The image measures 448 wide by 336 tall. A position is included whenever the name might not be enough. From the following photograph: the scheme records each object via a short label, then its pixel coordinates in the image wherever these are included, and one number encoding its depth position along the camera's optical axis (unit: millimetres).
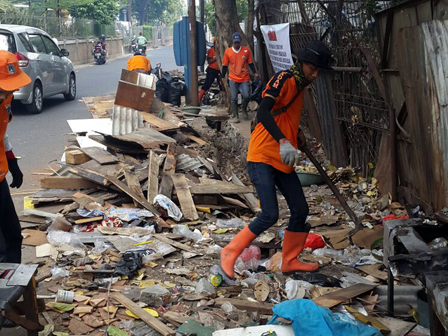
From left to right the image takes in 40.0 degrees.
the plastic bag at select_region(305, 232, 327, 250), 6113
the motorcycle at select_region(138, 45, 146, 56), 31941
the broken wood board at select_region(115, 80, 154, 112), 11766
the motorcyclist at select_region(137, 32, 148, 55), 36797
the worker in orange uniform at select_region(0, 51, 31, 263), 4148
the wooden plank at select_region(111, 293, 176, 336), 4199
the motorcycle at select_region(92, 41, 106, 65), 36262
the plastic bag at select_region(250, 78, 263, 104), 12992
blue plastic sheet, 3744
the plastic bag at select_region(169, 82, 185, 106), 15984
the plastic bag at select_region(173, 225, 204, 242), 6402
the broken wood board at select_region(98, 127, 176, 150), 8891
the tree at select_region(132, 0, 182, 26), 84812
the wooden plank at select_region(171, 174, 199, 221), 6961
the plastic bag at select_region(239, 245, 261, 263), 5758
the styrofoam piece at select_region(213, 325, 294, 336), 3812
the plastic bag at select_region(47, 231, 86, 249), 6056
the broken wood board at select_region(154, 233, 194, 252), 5972
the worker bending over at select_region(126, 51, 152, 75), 14938
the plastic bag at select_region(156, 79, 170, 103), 16016
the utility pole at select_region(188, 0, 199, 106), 15906
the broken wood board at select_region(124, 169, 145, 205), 7288
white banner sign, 10255
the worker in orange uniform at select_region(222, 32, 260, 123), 13250
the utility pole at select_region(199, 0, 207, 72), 21956
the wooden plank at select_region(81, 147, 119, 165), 8195
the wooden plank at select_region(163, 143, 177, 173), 8133
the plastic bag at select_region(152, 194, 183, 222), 6879
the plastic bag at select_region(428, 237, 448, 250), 3516
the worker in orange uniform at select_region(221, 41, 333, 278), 4848
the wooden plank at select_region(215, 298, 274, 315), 4578
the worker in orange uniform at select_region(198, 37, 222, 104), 16219
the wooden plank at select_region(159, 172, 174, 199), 7355
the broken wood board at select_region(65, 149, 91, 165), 8336
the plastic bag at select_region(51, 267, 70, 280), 5238
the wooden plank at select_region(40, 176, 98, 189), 7590
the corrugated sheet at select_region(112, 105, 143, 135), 10539
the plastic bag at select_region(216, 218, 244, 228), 6855
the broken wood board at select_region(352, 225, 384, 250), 6090
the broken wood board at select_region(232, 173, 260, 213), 7519
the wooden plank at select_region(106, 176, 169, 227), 6755
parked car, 13641
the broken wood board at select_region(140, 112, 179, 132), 10477
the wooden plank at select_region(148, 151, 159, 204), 7316
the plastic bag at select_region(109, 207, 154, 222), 6730
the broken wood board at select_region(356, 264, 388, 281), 5145
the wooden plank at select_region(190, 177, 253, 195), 7395
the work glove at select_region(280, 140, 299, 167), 4758
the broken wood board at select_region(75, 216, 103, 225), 6684
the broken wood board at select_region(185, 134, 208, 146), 10859
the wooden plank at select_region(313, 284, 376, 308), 4438
